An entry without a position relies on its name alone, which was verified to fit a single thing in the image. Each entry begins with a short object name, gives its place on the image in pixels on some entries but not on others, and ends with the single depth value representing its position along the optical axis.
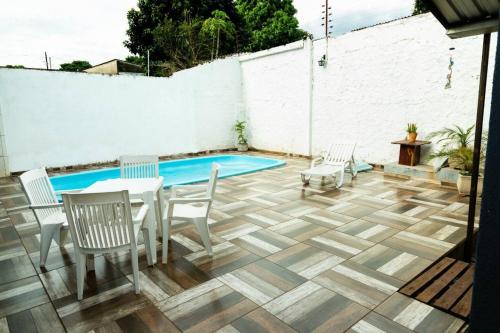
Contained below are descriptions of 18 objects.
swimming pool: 7.00
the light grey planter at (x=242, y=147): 10.62
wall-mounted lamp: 8.12
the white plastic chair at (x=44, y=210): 2.72
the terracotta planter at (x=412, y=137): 6.37
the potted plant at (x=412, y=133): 6.38
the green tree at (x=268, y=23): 19.52
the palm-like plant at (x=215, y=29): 14.34
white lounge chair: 5.71
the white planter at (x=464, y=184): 5.03
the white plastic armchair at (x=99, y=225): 2.19
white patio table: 2.78
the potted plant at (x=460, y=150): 5.09
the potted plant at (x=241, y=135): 10.56
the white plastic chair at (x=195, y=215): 2.92
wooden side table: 6.32
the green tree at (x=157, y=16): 17.20
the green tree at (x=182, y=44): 13.62
